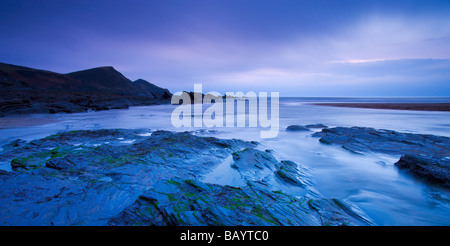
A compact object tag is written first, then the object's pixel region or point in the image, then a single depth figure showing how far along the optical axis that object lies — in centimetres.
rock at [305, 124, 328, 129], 1275
